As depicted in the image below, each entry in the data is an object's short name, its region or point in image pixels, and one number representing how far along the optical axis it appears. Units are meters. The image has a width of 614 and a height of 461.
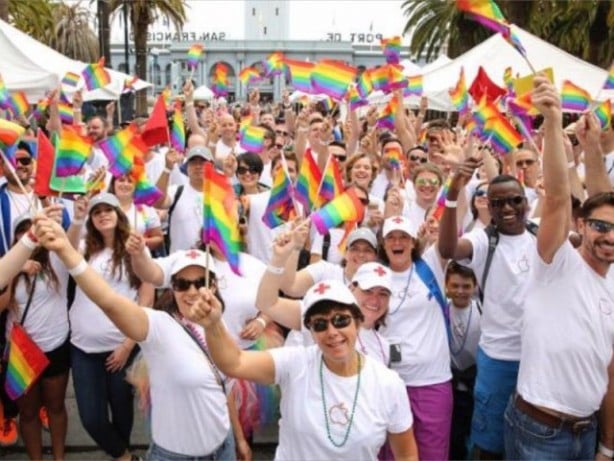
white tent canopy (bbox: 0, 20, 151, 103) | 7.33
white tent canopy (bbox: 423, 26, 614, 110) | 10.12
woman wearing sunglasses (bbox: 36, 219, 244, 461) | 2.94
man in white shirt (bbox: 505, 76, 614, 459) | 2.85
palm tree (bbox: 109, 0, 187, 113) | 24.97
